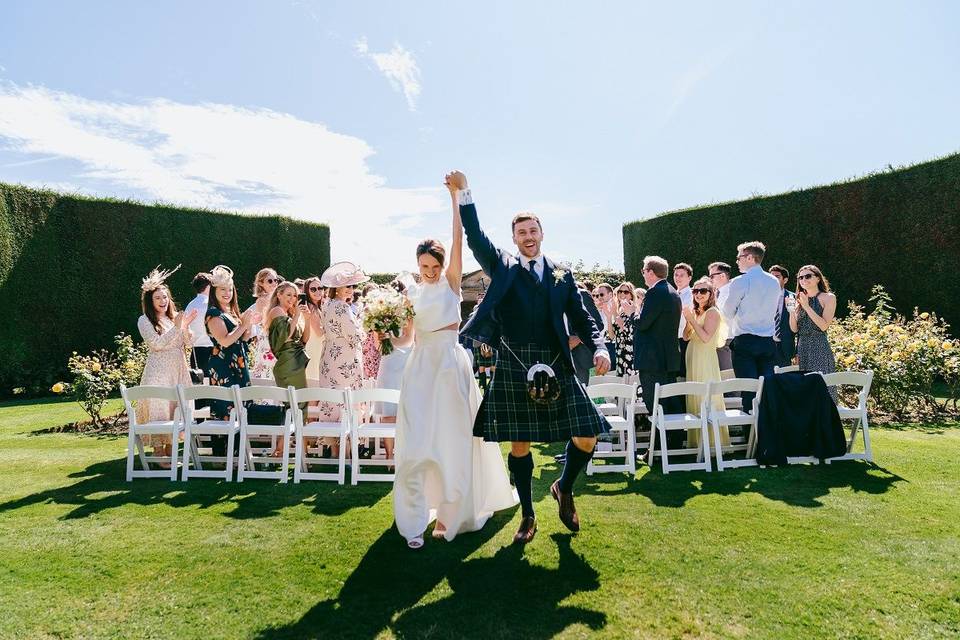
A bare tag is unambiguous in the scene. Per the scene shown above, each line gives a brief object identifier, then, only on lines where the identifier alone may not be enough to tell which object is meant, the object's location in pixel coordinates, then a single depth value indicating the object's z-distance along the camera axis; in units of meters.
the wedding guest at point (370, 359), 6.90
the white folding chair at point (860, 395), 5.53
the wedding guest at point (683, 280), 7.77
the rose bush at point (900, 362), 8.05
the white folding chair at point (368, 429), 4.98
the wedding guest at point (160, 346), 6.40
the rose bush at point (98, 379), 8.63
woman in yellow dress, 6.06
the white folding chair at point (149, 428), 5.36
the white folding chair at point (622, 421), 5.38
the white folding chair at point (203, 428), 5.34
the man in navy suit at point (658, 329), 5.96
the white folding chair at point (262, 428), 5.27
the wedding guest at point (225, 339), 6.05
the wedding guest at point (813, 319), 6.90
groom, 3.69
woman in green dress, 6.31
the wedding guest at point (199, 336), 7.65
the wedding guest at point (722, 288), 6.90
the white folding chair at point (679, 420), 5.41
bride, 3.80
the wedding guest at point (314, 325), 6.52
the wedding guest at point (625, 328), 8.02
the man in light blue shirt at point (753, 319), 6.28
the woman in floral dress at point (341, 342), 6.29
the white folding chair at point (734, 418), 5.43
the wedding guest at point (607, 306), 8.32
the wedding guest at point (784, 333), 7.48
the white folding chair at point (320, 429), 5.11
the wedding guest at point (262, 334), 6.75
